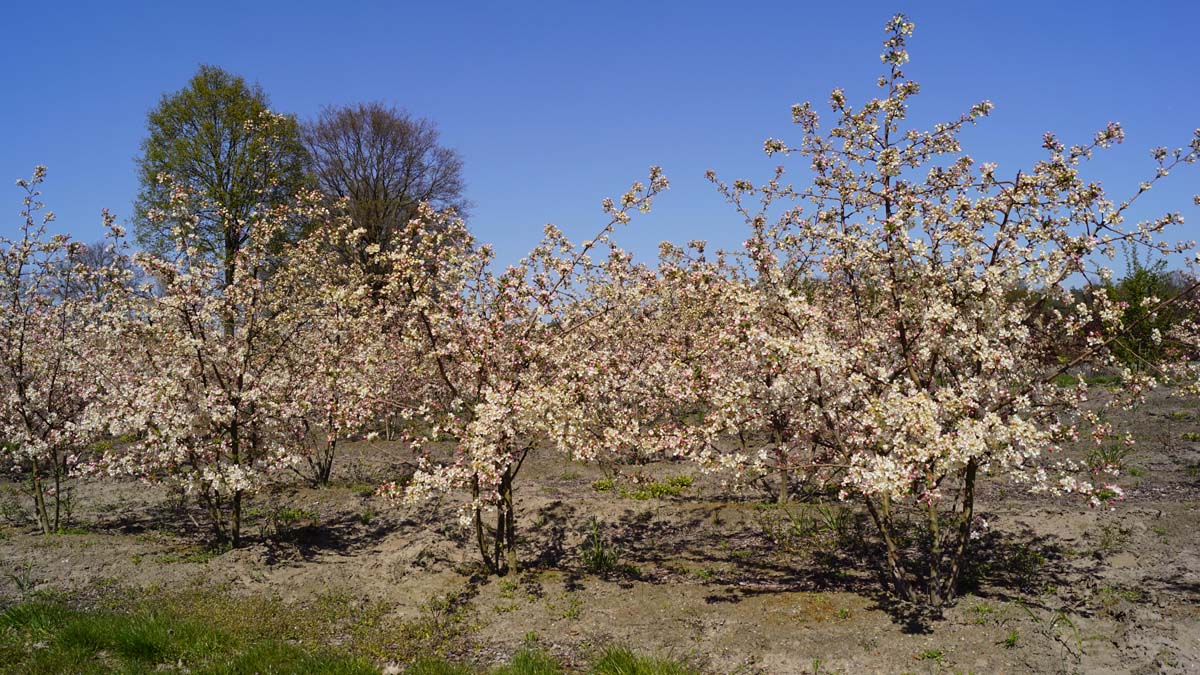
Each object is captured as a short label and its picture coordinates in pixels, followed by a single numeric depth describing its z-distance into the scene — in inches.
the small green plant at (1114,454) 427.1
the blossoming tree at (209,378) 324.5
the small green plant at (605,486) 462.8
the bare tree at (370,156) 1264.8
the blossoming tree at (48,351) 389.4
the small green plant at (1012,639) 224.2
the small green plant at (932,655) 220.7
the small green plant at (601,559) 318.5
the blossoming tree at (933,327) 208.5
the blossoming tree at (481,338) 272.7
